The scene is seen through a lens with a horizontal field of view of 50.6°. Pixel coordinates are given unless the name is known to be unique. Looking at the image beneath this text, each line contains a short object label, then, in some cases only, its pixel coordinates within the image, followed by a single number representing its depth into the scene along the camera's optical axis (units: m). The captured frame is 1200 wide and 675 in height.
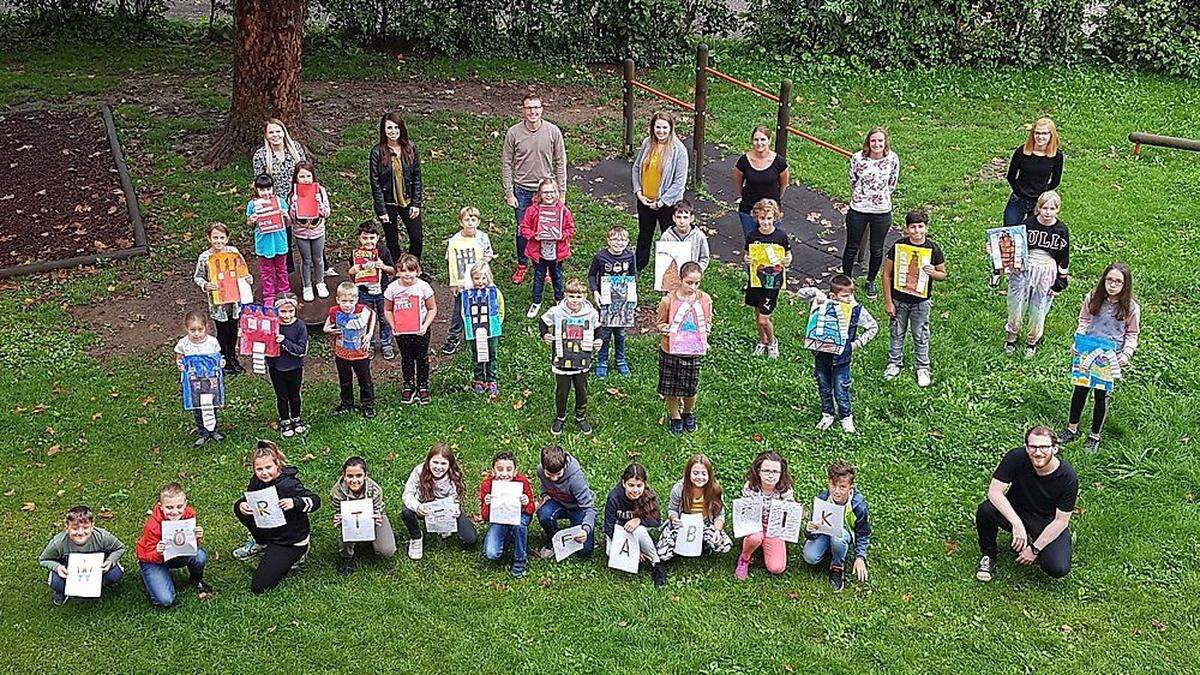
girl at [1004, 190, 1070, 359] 10.53
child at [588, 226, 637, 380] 10.45
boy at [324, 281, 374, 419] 9.95
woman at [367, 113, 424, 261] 11.72
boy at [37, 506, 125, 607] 8.08
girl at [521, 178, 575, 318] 11.36
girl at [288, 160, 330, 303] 11.45
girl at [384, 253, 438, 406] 10.07
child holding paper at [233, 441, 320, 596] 8.32
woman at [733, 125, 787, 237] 11.69
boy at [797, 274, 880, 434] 9.68
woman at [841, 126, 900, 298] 11.55
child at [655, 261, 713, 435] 9.76
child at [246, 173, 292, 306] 11.20
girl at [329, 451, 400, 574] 8.41
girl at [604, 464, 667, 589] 8.38
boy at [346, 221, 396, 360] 10.38
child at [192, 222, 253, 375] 10.41
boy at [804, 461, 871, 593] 8.32
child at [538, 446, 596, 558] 8.60
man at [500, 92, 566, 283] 12.01
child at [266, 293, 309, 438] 9.77
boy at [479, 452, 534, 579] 8.46
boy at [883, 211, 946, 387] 10.28
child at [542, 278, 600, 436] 9.71
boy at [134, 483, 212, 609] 8.15
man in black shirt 8.24
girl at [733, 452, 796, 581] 8.40
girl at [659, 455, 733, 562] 8.36
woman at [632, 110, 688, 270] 11.75
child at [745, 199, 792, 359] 10.75
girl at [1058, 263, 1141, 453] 9.16
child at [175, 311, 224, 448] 9.62
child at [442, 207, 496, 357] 10.49
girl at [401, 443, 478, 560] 8.53
